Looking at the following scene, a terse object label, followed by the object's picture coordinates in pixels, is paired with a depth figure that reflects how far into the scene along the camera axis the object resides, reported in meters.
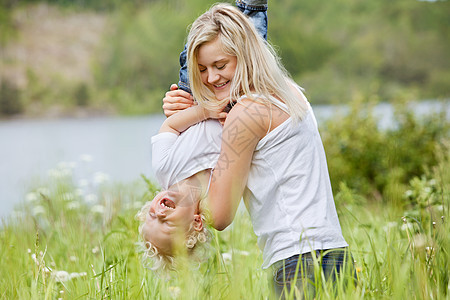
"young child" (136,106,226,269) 1.57
